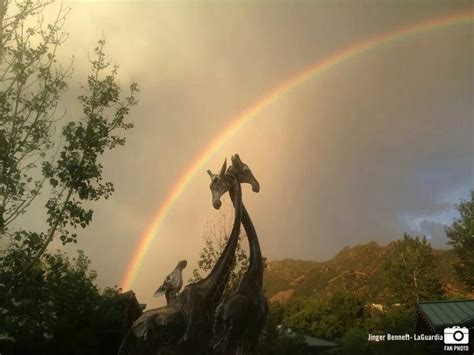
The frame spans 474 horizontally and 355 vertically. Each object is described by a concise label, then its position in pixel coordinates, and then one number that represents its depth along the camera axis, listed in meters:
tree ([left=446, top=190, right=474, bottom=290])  41.66
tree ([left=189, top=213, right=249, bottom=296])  31.33
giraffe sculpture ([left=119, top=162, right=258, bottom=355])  10.61
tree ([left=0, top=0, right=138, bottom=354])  12.02
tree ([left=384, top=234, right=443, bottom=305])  52.09
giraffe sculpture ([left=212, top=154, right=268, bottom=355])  11.09
